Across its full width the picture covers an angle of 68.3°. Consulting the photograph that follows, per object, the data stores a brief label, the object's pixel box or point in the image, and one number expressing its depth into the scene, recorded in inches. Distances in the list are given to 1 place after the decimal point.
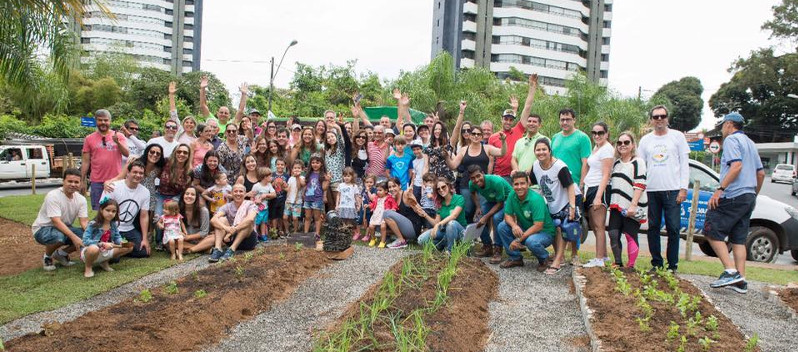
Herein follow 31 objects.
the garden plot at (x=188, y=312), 172.4
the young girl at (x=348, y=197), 367.6
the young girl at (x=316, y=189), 378.0
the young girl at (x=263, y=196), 359.3
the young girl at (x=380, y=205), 366.3
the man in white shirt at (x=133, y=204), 311.3
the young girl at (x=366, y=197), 380.2
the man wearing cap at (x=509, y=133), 348.8
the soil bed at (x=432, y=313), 175.3
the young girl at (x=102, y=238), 272.5
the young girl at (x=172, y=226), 319.6
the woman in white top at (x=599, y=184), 284.4
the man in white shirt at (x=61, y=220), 280.1
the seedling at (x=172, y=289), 234.5
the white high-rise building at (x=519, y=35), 2620.6
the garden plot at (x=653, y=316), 180.4
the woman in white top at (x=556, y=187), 289.7
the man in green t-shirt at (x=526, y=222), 295.4
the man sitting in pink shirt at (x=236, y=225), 323.9
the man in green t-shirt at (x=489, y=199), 317.4
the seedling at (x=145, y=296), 221.0
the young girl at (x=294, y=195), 374.3
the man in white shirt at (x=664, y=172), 273.1
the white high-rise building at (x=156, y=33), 3304.6
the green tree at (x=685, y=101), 2719.0
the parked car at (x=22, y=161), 917.2
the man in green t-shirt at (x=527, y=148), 324.5
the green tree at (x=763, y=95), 2181.3
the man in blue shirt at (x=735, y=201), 261.9
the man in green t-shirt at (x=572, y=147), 310.0
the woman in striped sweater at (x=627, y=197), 279.3
